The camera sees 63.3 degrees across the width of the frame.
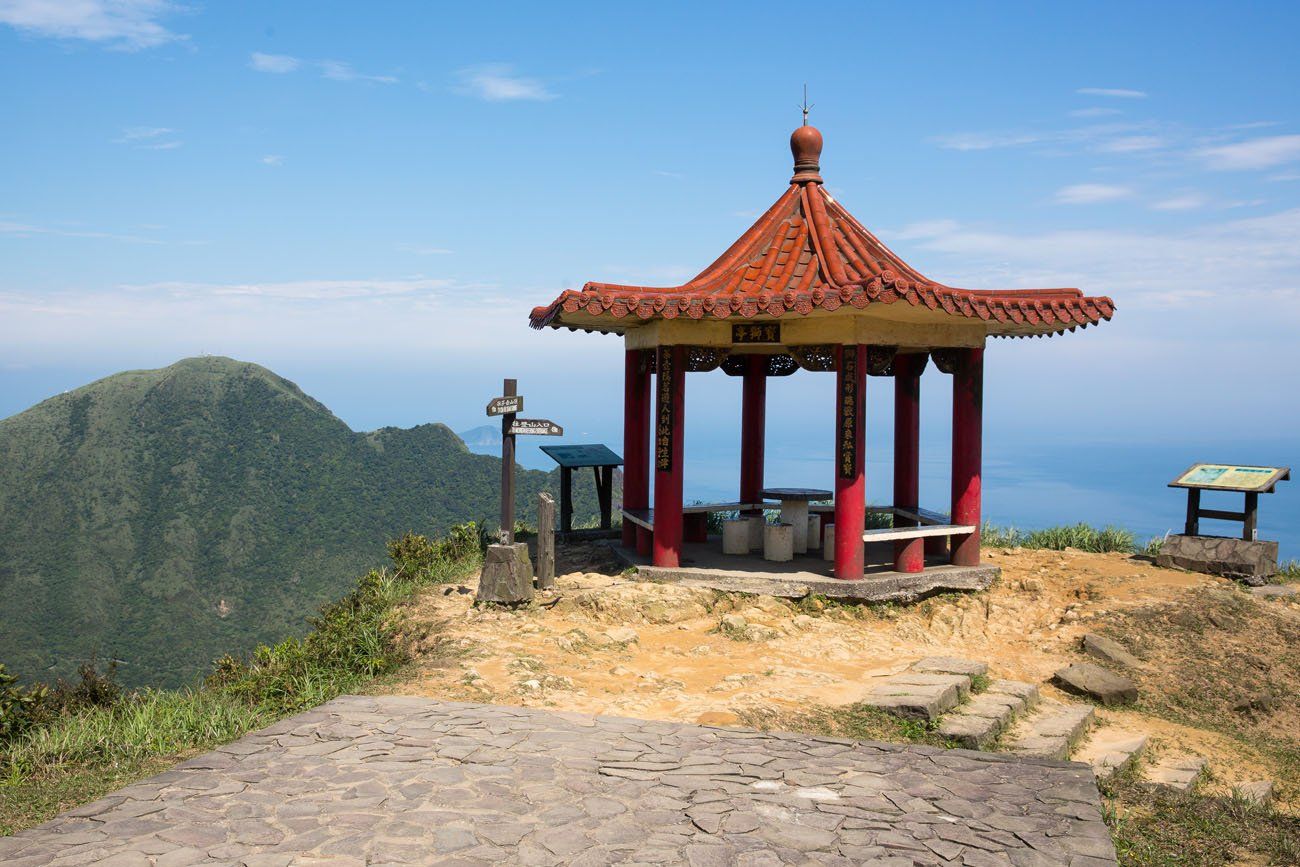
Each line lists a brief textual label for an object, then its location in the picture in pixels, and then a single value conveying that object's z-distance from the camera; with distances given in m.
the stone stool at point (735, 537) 13.17
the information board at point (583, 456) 15.47
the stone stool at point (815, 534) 13.70
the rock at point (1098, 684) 9.29
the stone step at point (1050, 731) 7.52
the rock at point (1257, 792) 7.37
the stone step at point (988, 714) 7.43
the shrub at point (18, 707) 8.09
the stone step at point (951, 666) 8.95
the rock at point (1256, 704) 9.57
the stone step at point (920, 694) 7.88
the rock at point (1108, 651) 10.22
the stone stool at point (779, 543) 12.66
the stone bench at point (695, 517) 13.12
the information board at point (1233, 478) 12.89
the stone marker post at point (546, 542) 11.09
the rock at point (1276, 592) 11.97
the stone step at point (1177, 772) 7.50
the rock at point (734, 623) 10.47
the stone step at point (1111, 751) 7.43
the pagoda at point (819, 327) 10.65
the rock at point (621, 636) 9.92
